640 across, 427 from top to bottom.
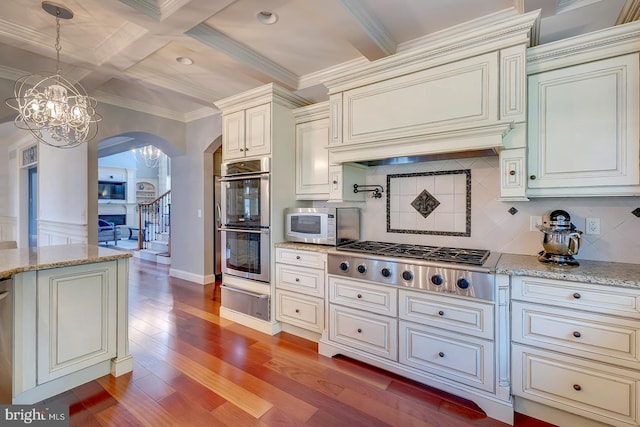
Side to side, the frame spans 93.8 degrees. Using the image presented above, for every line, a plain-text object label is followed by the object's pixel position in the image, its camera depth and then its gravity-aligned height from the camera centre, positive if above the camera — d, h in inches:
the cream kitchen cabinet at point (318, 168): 113.3 +18.4
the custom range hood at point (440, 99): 77.2 +34.1
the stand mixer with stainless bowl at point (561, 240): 75.3 -6.4
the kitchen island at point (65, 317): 71.5 -27.5
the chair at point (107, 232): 371.6 -24.1
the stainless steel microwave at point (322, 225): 110.0 -4.3
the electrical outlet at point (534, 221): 89.0 -1.9
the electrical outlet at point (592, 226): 82.6 -3.0
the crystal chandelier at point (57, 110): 97.0 +35.1
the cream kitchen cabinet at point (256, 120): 118.8 +39.3
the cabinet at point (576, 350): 61.4 -29.6
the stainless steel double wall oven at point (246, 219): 120.0 -2.4
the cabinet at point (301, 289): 108.9 -28.6
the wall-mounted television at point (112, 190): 464.4 +35.8
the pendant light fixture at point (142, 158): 489.1 +93.1
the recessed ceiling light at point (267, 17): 90.6 +60.7
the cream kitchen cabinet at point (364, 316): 88.2 -31.9
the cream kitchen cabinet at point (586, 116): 70.2 +24.8
